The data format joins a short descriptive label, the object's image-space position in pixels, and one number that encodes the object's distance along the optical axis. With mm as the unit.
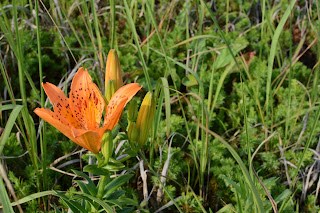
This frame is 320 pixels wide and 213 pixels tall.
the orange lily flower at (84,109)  505
